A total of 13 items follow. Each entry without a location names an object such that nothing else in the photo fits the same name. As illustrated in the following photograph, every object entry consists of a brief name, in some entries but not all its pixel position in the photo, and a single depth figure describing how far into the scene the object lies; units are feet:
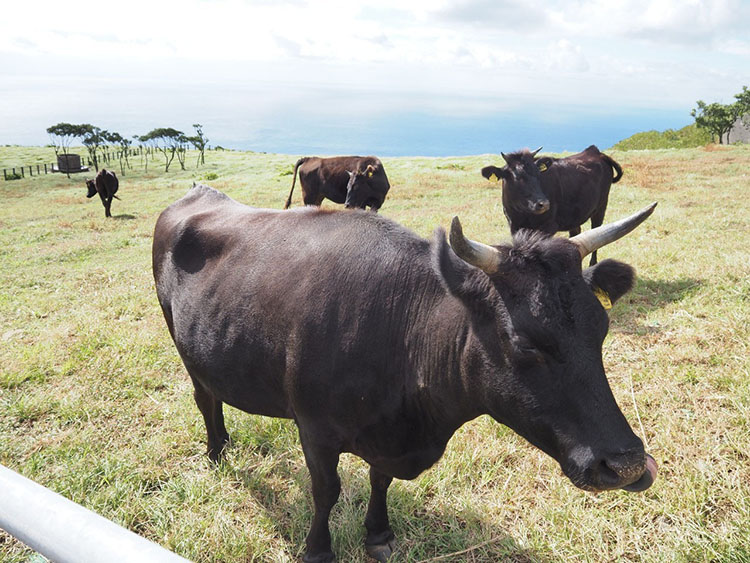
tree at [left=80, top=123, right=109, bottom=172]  207.51
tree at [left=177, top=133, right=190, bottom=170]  210.59
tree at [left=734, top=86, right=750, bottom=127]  196.03
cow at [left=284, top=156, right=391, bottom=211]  52.24
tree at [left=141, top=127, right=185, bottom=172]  214.28
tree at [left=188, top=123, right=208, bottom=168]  219.04
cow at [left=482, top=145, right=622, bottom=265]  28.86
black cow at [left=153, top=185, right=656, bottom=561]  7.38
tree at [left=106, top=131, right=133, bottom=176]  222.77
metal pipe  3.21
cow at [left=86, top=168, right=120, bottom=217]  71.20
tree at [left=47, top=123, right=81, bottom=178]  202.69
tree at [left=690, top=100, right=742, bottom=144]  193.06
